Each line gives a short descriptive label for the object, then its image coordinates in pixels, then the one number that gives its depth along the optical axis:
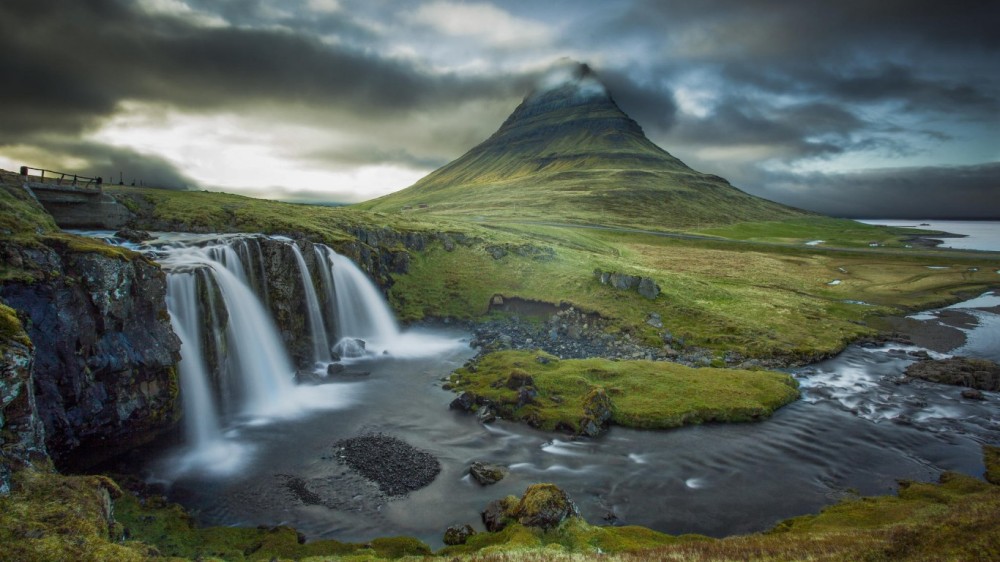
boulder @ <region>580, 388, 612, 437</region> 33.34
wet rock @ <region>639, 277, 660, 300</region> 63.47
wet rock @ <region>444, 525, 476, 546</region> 21.80
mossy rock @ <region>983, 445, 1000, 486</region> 27.71
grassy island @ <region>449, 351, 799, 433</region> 35.27
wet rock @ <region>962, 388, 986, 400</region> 40.47
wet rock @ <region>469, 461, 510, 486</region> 27.33
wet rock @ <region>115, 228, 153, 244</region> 44.69
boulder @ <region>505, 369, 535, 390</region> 38.59
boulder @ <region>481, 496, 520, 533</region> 22.59
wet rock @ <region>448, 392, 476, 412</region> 37.00
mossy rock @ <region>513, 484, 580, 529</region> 21.48
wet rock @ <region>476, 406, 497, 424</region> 35.19
